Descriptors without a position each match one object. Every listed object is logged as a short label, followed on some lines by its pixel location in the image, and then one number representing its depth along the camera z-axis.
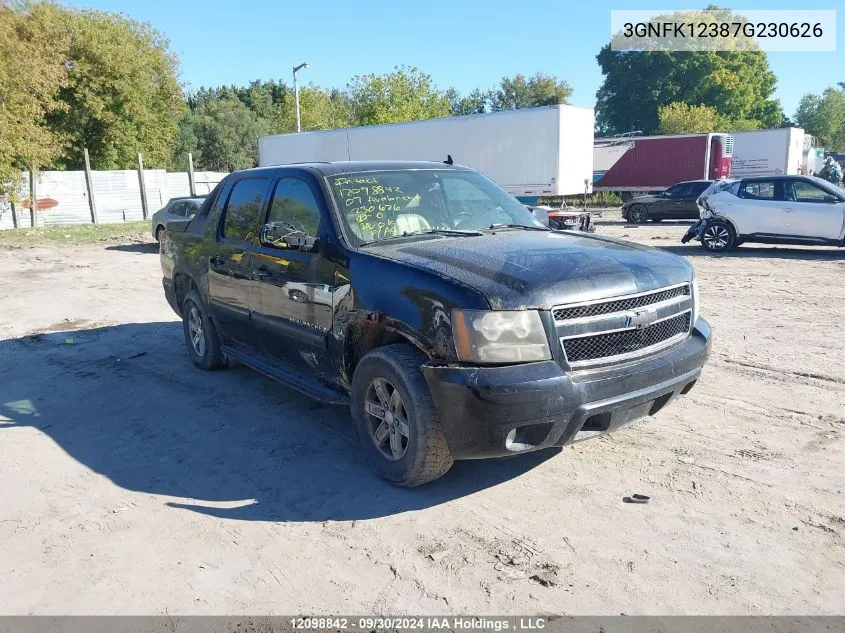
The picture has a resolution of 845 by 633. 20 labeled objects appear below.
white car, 13.77
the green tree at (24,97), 23.64
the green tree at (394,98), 43.19
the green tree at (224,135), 60.81
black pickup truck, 3.43
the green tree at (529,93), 75.25
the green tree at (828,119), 83.94
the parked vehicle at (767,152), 31.56
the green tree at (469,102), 84.69
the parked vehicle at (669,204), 23.02
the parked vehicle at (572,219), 13.46
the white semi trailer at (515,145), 21.70
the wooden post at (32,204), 26.02
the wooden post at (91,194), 28.42
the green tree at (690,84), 61.28
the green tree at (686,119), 51.28
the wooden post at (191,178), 30.20
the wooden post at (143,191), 30.09
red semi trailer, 28.86
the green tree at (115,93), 35.69
